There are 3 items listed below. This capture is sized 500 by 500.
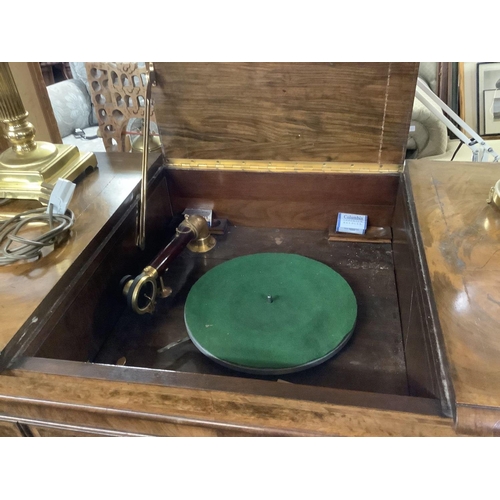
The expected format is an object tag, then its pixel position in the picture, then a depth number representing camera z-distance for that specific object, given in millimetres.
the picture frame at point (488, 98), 3291
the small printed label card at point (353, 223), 1253
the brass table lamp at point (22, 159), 1029
